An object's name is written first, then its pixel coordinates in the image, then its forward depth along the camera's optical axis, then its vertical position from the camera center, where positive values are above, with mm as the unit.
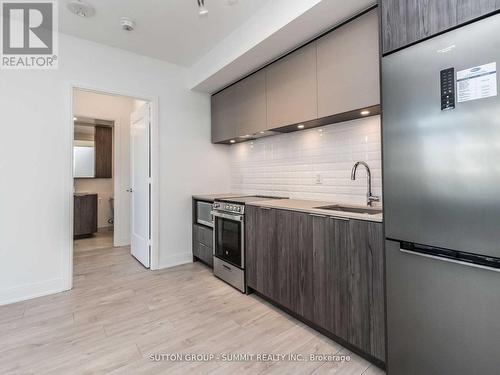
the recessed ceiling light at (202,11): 2070 +1449
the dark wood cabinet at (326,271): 1589 -613
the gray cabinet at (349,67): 1857 +954
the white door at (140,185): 3502 +87
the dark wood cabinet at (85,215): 5152 -481
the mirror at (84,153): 5832 +899
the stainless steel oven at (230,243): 2713 -602
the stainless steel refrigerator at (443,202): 1108 -67
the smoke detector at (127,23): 2543 +1687
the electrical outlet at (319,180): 2666 +98
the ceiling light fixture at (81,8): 2277 +1681
